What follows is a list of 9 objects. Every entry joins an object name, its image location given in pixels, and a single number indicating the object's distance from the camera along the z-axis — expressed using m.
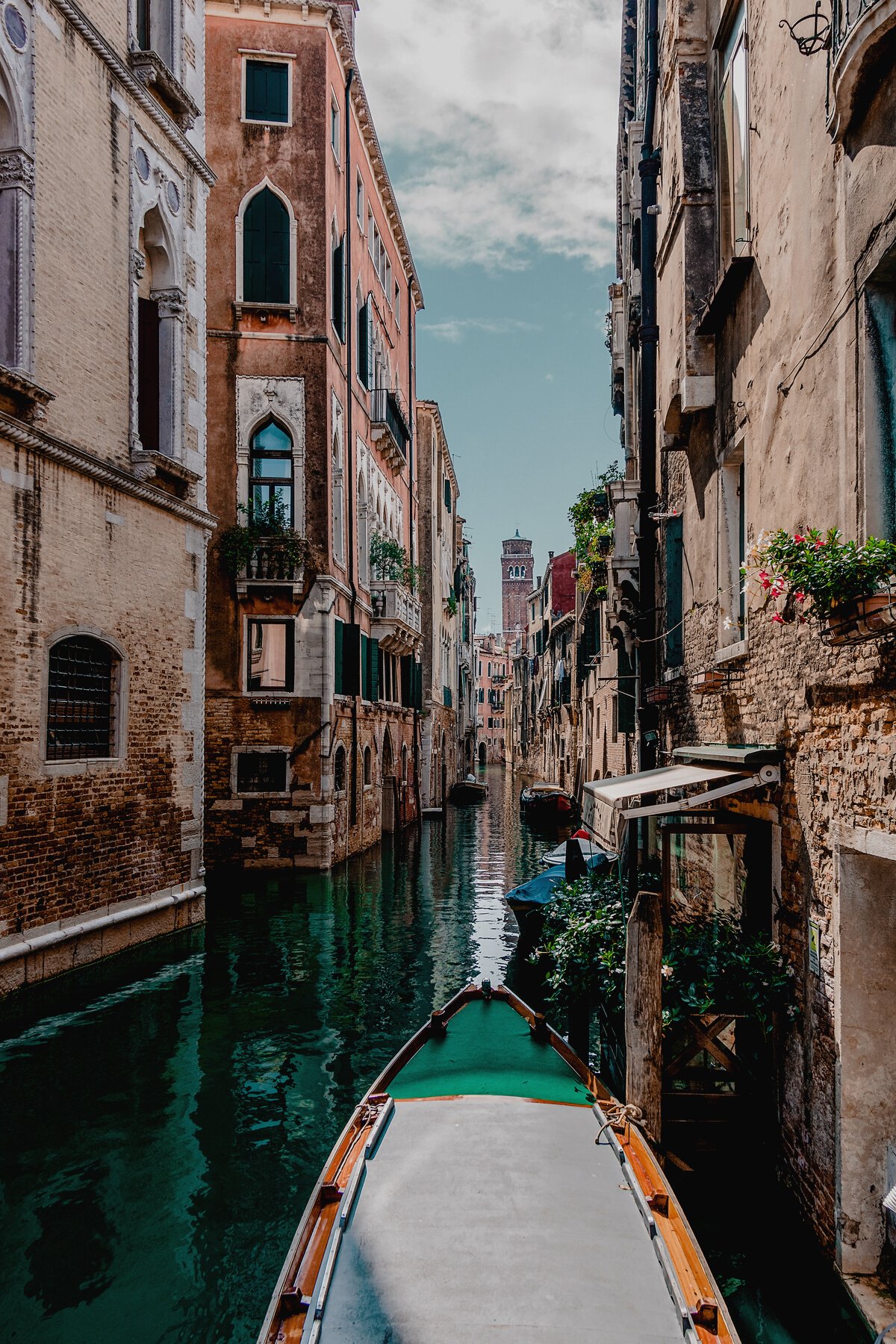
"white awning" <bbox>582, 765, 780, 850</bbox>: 5.43
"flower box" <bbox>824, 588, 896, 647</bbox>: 3.83
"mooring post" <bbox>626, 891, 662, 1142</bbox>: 5.33
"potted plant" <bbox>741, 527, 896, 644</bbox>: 3.90
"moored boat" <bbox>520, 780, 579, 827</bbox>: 26.91
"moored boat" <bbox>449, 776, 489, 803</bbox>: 36.38
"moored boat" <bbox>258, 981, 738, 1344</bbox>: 3.22
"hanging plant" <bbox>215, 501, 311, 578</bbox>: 16.88
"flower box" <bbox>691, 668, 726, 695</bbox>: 6.98
